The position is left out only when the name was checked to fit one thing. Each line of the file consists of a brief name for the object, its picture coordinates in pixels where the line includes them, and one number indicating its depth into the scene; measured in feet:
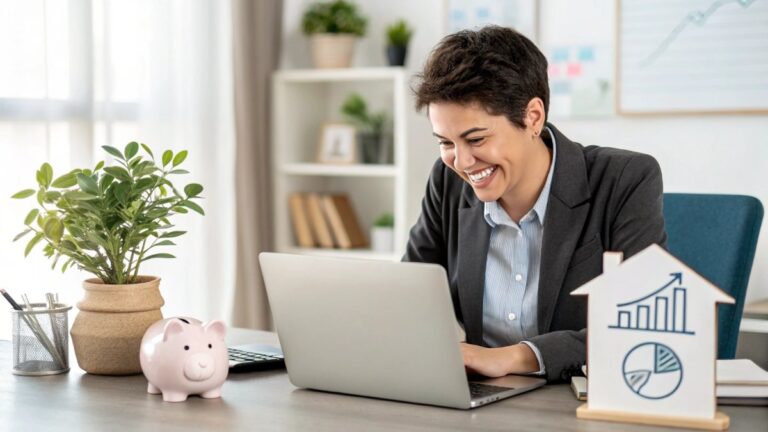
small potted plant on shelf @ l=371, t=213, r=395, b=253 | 12.75
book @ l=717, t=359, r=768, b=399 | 4.91
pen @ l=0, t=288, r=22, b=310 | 5.83
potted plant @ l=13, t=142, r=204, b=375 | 5.76
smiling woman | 6.17
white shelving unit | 12.38
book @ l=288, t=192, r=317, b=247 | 13.10
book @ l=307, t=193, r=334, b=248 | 13.07
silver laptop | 4.89
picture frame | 13.01
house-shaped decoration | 4.51
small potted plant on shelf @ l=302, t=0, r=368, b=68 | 12.76
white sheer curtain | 9.71
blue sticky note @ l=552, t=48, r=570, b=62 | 11.83
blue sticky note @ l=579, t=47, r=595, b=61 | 11.68
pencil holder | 5.84
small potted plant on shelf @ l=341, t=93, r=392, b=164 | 12.84
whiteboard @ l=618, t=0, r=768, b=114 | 10.69
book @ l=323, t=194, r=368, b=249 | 13.02
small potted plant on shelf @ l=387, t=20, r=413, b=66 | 12.41
